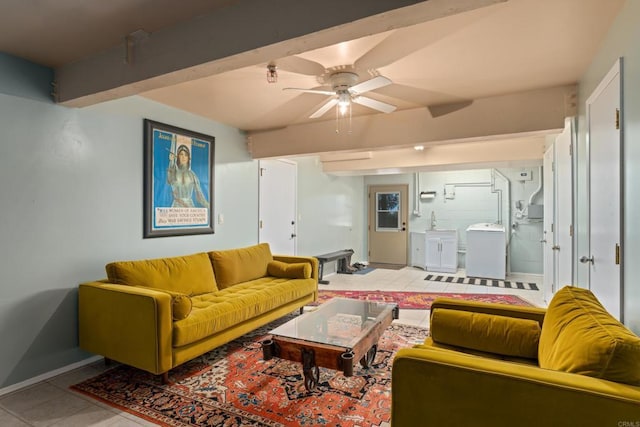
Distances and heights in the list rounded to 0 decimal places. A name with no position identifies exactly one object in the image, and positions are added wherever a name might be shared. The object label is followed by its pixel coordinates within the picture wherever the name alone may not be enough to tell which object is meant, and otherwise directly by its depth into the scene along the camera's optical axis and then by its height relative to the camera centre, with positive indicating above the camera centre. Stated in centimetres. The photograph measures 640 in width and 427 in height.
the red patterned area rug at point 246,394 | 198 -122
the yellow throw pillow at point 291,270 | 395 -69
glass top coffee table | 212 -89
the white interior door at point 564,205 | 297 +6
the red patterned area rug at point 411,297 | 460 -125
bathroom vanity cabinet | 715 -84
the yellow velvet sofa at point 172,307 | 228 -78
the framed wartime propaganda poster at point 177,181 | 324 +33
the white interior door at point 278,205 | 492 +11
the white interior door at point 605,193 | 185 +11
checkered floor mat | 582 -129
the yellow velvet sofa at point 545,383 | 109 -60
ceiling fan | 248 +95
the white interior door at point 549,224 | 397 -15
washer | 637 -79
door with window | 815 -30
